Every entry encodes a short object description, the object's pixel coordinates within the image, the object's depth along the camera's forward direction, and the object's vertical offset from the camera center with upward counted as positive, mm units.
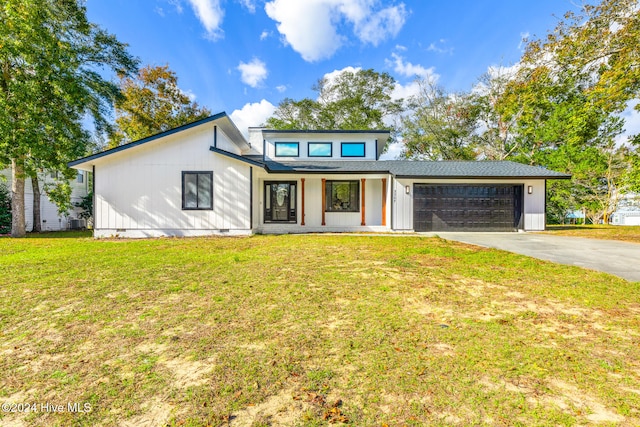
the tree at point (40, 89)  10891 +4996
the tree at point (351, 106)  27594 +10319
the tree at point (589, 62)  8758 +5064
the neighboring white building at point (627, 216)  25375 -621
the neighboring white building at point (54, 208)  15195 +14
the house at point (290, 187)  10633 +941
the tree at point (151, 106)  21297 +8089
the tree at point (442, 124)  25781 +7997
